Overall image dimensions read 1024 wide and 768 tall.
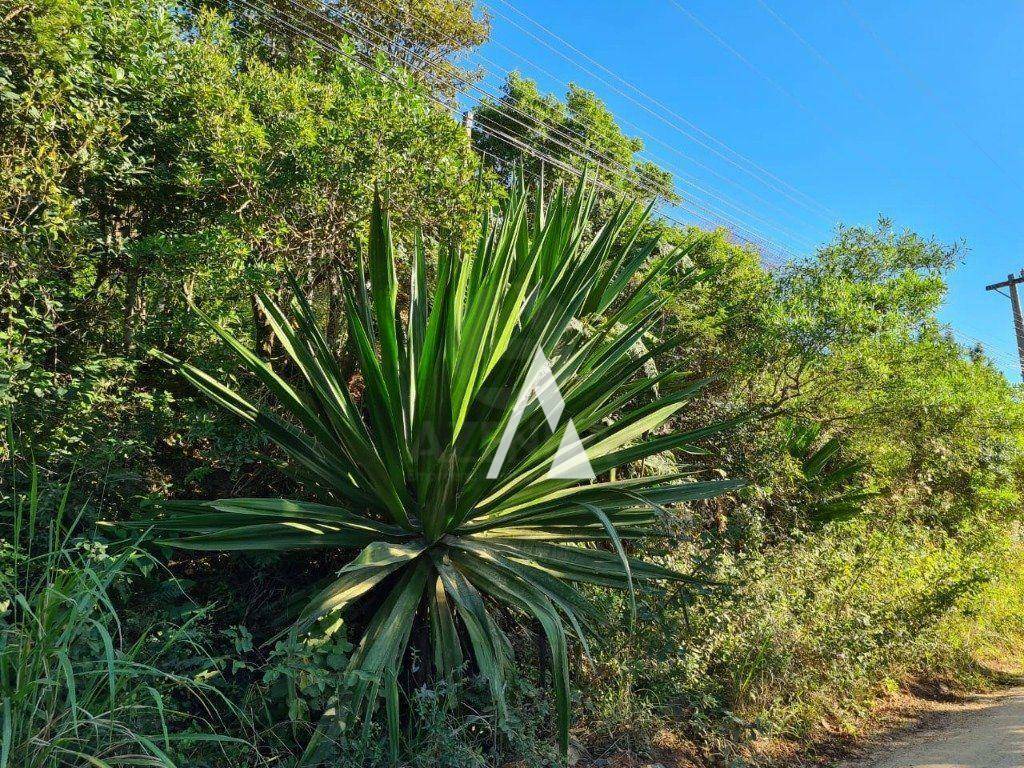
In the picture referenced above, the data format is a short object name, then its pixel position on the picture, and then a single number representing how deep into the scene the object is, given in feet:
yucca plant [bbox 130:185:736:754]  9.40
